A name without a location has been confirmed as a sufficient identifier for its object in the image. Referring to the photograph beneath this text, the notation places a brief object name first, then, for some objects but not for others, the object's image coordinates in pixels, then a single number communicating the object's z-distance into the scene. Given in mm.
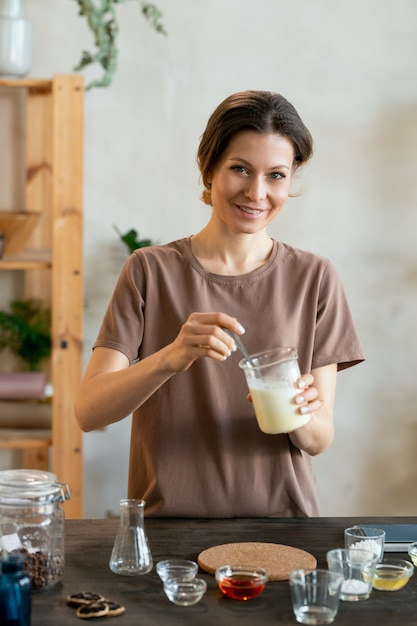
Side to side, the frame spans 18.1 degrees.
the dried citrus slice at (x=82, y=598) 1690
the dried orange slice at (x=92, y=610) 1658
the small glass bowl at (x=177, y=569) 1741
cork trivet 1818
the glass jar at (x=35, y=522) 1746
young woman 2141
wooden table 1663
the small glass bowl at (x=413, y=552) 1874
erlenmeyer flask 1807
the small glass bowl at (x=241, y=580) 1714
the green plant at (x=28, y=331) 3325
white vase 3184
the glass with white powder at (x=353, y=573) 1726
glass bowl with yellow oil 1768
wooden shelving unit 3121
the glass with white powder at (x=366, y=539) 1839
